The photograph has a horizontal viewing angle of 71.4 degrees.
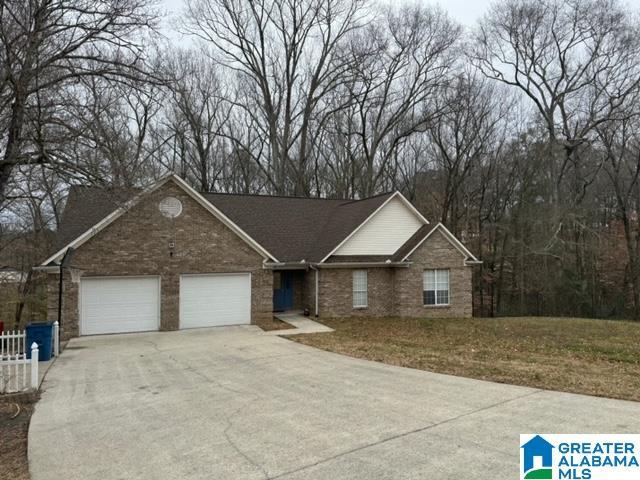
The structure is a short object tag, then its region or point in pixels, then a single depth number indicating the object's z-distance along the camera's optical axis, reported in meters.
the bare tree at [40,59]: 8.80
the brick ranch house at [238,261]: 15.12
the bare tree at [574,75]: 29.39
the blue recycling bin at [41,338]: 11.64
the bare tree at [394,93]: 31.47
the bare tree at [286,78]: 31.17
